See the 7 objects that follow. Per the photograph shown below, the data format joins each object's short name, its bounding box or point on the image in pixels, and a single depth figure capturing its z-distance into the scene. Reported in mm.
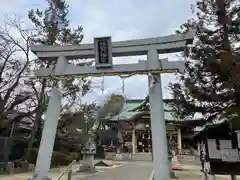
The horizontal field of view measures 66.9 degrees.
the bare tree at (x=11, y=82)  12018
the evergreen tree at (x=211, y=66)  7672
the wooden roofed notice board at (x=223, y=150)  6406
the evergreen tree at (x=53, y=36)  13022
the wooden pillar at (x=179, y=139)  23573
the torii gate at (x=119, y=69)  6225
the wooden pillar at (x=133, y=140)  25060
